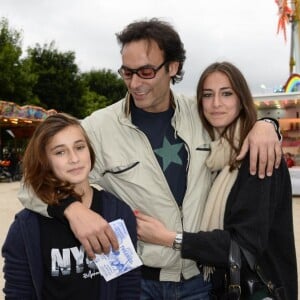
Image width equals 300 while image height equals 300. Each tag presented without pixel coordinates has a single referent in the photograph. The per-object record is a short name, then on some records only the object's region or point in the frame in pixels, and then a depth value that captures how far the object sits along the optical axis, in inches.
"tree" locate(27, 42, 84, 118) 1241.4
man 73.4
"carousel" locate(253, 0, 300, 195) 514.9
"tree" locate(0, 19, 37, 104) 965.2
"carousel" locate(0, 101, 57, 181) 706.2
